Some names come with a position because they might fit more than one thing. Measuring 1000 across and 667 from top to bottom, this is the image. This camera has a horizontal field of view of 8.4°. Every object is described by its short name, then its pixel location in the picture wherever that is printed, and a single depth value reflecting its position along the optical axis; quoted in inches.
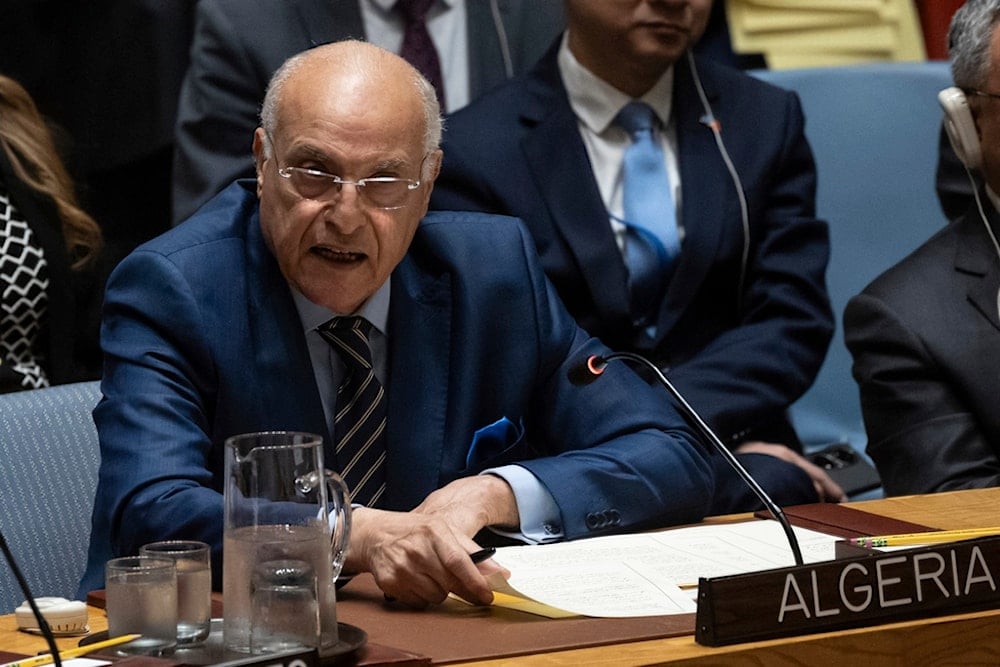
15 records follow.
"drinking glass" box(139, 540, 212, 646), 249.0
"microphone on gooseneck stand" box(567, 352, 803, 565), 258.3
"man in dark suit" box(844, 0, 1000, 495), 294.5
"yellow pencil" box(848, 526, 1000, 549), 262.9
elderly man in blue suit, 267.8
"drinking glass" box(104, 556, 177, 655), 248.0
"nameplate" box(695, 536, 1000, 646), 249.2
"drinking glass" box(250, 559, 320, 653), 246.4
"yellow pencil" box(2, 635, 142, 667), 246.4
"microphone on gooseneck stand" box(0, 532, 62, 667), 242.8
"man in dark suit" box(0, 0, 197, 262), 337.5
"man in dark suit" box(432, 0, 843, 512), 310.9
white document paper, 255.6
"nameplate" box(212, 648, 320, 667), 241.9
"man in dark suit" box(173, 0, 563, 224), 328.6
